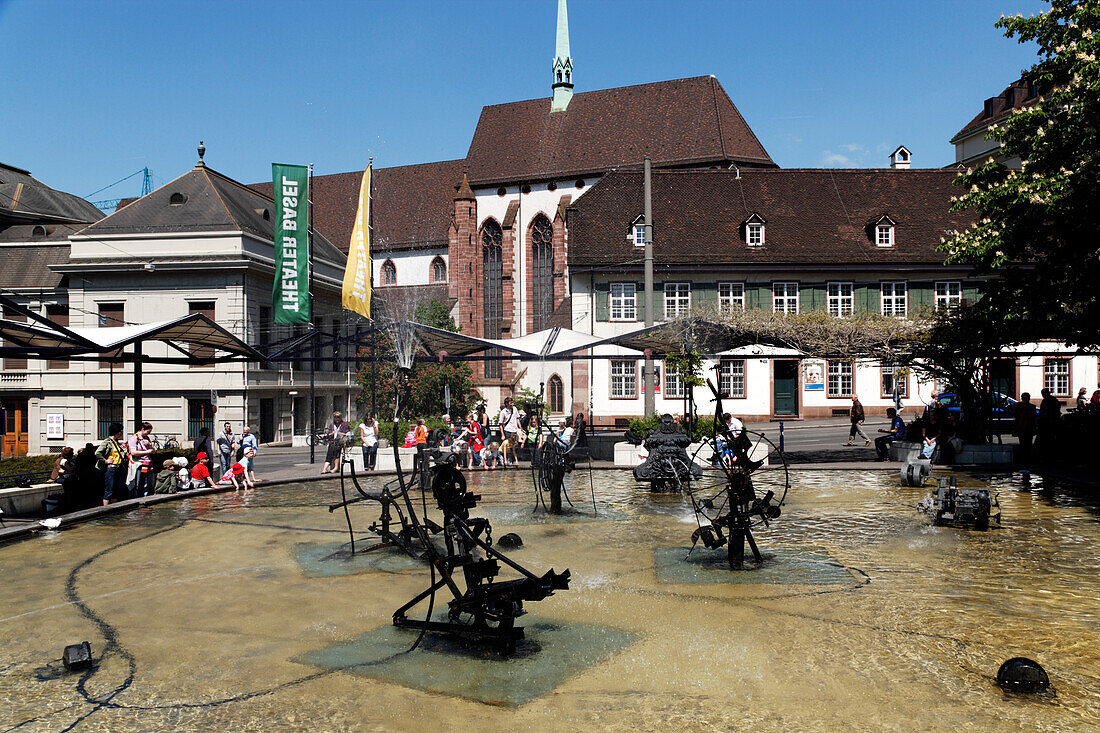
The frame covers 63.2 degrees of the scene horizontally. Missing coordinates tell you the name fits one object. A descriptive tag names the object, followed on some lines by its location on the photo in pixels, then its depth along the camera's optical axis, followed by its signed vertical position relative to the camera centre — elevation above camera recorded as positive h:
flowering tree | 17.44 +4.02
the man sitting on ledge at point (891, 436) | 23.09 -1.17
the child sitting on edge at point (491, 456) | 22.70 -1.48
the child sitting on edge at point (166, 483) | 17.22 -1.54
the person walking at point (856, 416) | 30.19 -0.79
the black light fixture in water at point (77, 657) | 6.68 -1.90
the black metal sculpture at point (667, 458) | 16.55 -1.16
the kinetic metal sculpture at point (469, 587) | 7.04 -1.50
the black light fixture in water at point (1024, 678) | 6.06 -1.95
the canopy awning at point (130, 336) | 16.62 +1.43
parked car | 27.28 -0.63
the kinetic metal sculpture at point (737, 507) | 9.97 -1.29
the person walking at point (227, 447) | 20.75 -1.05
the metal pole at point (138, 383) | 18.97 +0.44
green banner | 32.88 +5.93
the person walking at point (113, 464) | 15.52 -1.06
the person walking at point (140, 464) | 17.00 -1.17
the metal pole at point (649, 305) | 24.27 +2.48
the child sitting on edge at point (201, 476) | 18.11 -1.49
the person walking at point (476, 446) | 22.89 -1.22
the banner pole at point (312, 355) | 24.81 +1.29
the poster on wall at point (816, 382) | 45.16 +0.58
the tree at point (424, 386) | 42.67 +0.64
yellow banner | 29.45 +4.38
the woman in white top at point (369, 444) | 22.42 -1.10
